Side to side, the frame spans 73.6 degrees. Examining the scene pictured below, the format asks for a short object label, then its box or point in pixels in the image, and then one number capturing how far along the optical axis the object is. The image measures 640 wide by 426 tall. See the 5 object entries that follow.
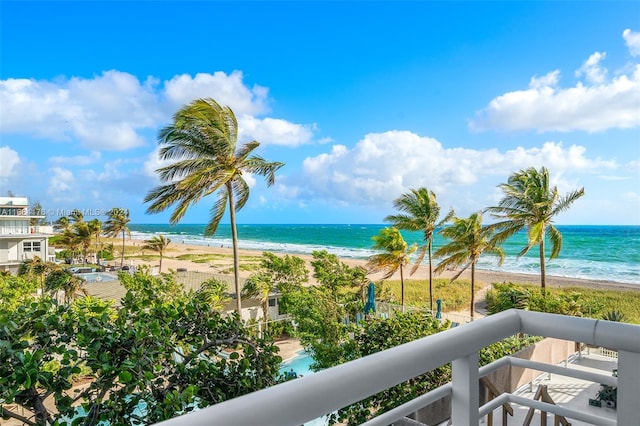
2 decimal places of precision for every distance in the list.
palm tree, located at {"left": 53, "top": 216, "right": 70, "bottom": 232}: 30.23
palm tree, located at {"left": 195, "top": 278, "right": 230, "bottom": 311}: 10.59
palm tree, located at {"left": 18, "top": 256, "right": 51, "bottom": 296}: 15.92
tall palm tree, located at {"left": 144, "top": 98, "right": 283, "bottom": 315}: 10.17
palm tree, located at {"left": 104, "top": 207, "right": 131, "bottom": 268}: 27.89
